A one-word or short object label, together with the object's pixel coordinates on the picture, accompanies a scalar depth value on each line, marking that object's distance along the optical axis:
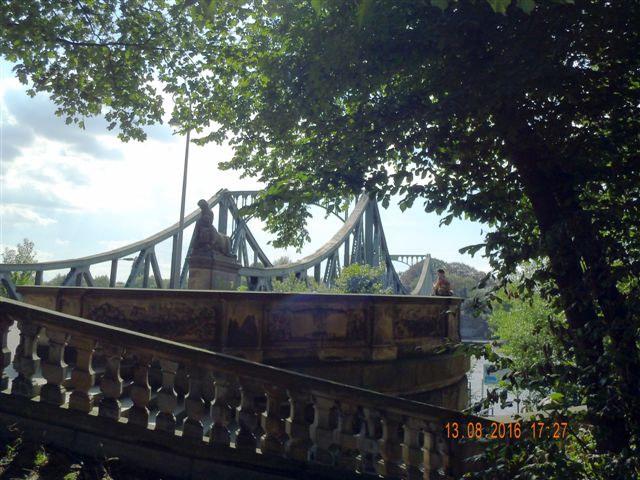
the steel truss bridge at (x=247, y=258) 26.43
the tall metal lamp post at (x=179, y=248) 30.64
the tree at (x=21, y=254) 50.22
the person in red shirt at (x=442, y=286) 13.05
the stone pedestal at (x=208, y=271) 14.29
